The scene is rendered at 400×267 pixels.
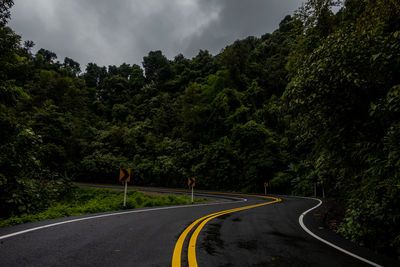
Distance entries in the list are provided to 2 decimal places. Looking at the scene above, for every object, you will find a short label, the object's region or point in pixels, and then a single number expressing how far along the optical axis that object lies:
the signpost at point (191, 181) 14.56
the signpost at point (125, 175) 9.68
